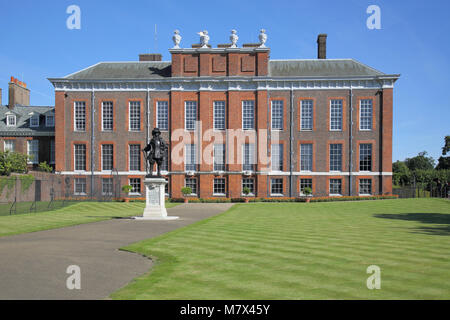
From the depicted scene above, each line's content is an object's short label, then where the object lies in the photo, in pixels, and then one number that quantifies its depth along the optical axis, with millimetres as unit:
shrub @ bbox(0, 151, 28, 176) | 44656
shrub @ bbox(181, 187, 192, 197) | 45581
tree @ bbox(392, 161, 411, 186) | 79394
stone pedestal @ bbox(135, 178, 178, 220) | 24000
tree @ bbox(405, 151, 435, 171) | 131500
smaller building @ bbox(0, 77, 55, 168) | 51250
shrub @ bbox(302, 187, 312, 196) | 45375
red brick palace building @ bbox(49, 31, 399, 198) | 46562
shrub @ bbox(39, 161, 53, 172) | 48438
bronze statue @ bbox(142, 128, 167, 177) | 24422
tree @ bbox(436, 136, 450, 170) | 82688
